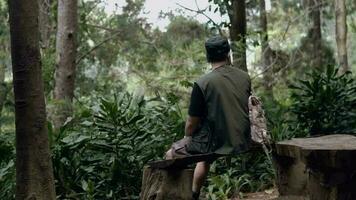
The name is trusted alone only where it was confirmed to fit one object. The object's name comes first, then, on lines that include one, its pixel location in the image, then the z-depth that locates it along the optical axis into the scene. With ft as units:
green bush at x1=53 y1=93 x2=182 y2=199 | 21.17
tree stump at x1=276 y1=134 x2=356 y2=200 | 13.76
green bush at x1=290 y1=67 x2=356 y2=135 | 24.81
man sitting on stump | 15.75
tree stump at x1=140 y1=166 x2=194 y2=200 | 16.30
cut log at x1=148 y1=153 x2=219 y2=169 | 15.62
